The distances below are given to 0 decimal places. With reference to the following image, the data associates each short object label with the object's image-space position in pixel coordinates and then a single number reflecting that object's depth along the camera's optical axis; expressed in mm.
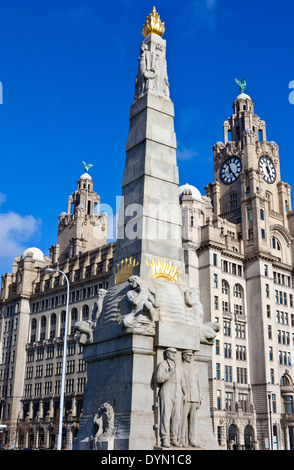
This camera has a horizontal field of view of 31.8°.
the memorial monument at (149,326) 17109
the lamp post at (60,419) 28984
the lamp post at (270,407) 72075
